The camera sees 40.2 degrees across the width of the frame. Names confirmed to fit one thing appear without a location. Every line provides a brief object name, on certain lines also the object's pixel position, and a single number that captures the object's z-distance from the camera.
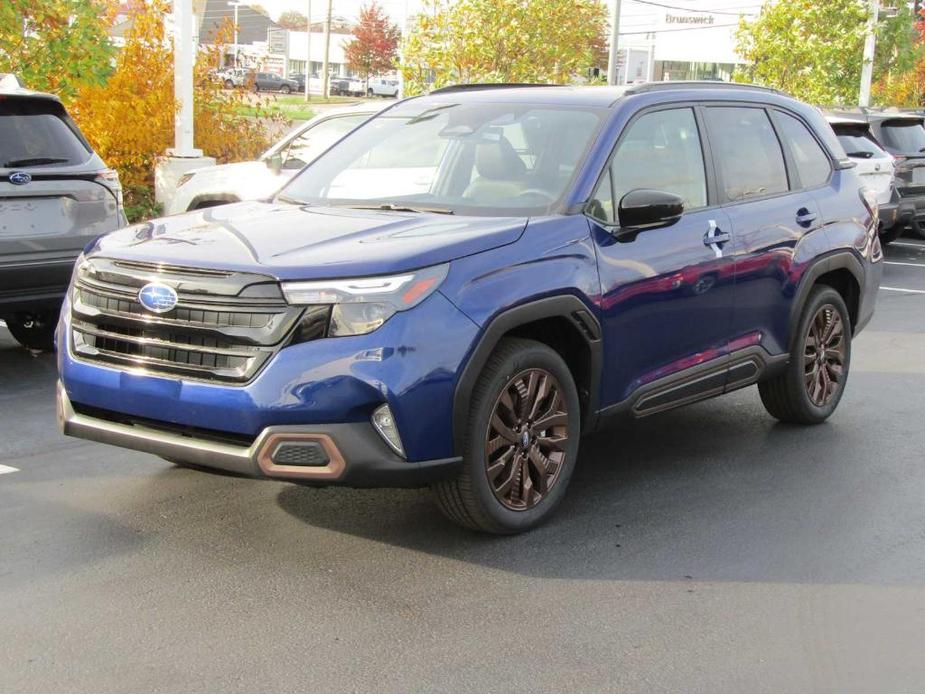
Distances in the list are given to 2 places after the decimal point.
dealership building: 64.06
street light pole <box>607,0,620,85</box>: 36.69
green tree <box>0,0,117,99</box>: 12.37
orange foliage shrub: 15.22
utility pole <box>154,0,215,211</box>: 14.70
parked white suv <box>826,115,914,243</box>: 15.90
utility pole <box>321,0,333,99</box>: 71.71
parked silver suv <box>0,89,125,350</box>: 7.59
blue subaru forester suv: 4.54
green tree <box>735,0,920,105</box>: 26.77
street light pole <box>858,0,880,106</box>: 27.53
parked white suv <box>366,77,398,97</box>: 84.81
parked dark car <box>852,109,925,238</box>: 17.11
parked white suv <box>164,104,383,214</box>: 11.51
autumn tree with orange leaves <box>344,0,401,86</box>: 82.56
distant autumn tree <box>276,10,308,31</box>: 145.38
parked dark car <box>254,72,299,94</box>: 78.12
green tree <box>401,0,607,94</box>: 20.22
